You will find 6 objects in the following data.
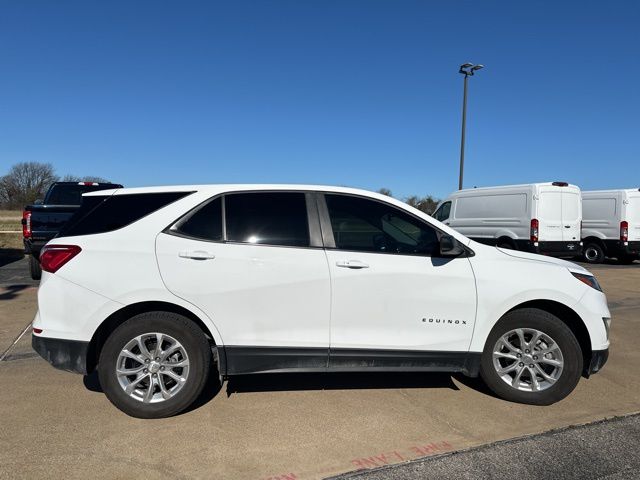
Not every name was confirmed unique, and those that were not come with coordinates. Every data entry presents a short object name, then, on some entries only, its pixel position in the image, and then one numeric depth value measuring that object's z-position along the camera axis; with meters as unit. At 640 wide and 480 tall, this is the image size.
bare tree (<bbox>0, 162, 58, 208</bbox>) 55.16
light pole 19.30
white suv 3.32
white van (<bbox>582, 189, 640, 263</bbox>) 14.22
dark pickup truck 8.09
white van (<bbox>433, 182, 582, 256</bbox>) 12.59
